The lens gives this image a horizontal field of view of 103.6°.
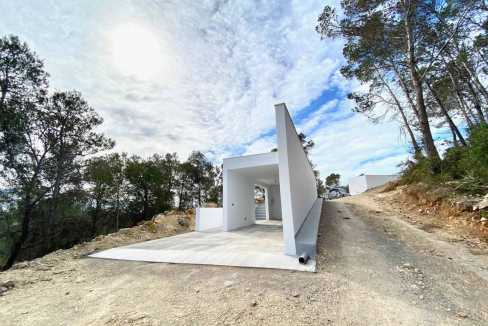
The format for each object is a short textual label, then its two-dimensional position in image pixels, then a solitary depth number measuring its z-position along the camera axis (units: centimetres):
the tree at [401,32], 707
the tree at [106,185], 1209
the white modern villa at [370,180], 2073
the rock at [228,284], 276
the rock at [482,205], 405
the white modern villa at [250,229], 393
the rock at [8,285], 319
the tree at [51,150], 753
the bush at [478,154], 382
